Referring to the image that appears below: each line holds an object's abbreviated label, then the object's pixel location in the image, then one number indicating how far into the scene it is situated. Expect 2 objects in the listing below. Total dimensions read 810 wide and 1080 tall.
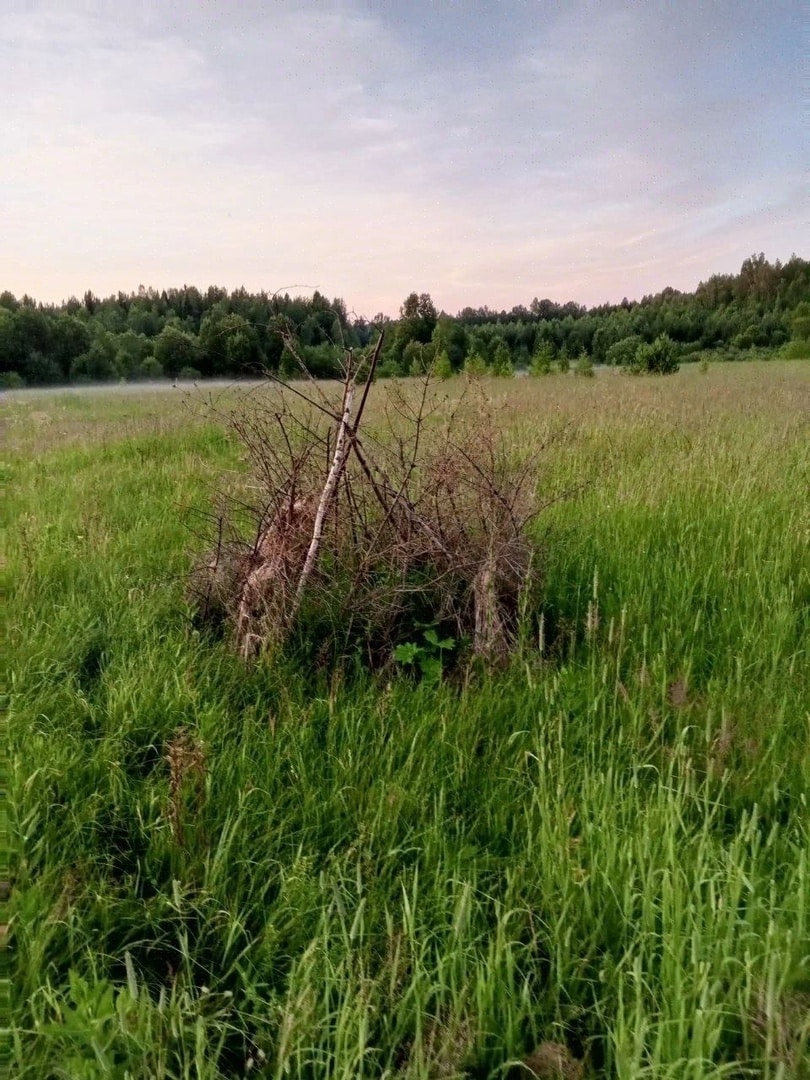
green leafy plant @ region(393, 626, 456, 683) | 2.37
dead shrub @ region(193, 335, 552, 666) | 2.55
